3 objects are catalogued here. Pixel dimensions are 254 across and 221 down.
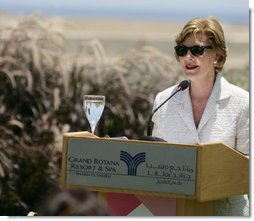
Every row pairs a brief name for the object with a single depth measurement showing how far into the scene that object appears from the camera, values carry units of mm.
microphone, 9609
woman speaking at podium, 9617
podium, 8711
